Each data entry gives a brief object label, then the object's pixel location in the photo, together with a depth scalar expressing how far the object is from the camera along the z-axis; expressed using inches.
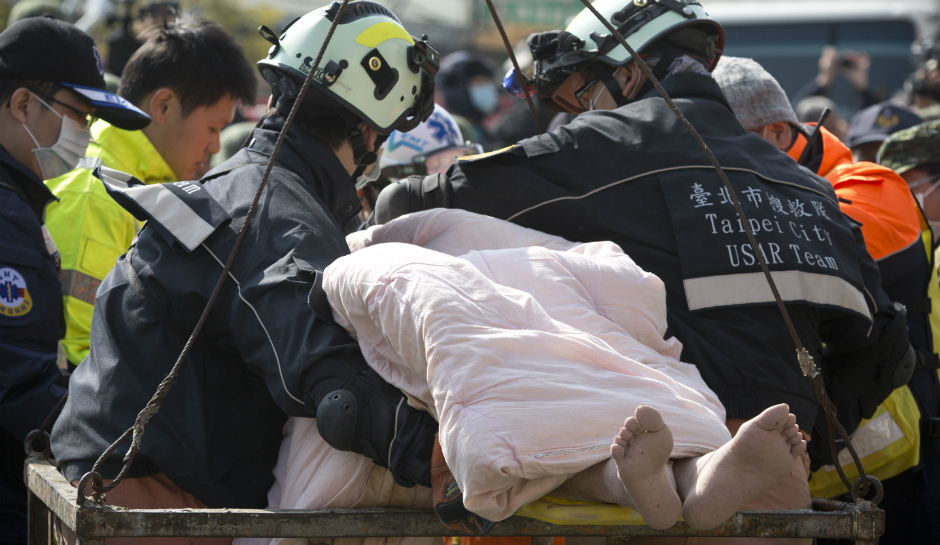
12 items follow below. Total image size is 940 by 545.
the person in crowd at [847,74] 791.1
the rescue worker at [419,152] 328.5
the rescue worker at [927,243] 265.1
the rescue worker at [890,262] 255.8
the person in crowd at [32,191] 214.5
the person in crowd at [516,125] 631.8
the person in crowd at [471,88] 724.7
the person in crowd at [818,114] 606.9
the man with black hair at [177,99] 288.0
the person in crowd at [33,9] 461.4
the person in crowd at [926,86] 633.0
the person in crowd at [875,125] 423.5
